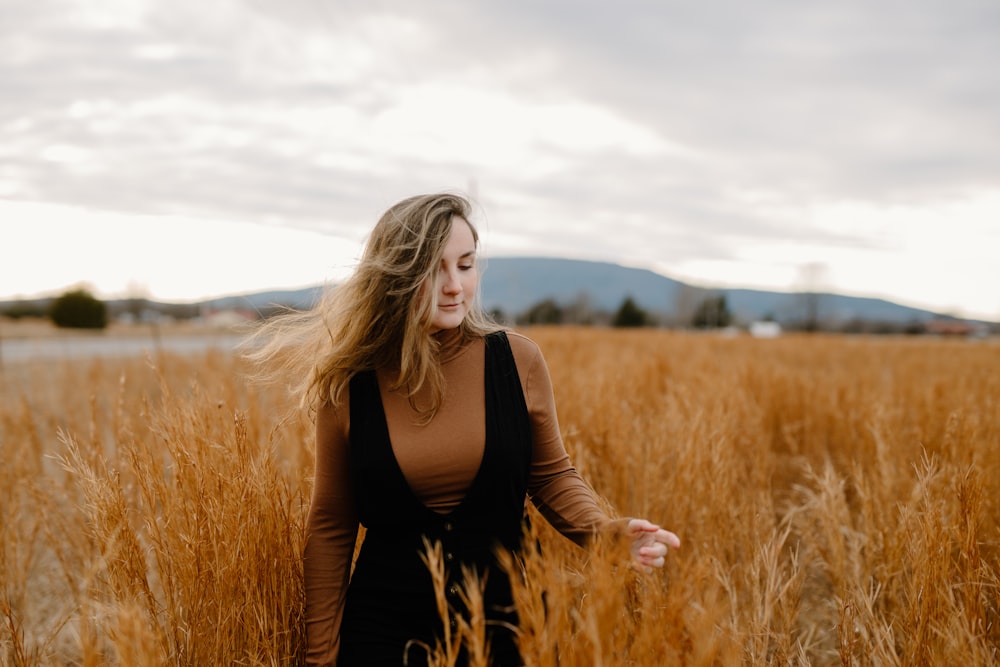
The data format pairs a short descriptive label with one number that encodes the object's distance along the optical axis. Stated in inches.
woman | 62.9
